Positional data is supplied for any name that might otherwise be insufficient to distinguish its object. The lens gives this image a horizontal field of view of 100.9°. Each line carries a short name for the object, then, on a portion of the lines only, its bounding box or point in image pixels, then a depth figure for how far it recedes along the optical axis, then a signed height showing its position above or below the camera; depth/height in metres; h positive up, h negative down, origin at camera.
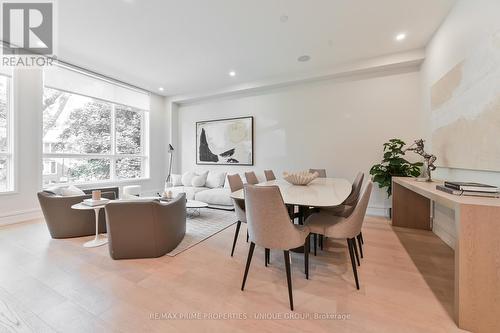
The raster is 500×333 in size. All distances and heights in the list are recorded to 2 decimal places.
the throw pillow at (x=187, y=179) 5.24 -0.37
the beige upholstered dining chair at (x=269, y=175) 3.59 -0.18
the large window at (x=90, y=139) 4.07 +0.58
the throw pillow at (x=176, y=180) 5.32 -0.40
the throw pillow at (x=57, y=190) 2.93 -0.37
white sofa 4.33 -0.55
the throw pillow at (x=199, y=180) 5.10 -0.38
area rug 2.67 -1.00
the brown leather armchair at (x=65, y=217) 2.75 -0.72
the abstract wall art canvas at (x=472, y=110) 1.81 +0.57
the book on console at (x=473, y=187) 1.54 -0.17
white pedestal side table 2.56 -0.97
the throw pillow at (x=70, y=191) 2.97 -0.40
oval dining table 1.67 -0.28
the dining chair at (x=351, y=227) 1.77 -0.54
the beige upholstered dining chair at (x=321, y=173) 3.86 -0.15
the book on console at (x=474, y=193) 1.53 -0.22
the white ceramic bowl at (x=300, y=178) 2.57 -0.16
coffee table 3.67 -0.94
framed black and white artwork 5.23 +0.63
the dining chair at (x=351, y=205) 2.34 -0.50
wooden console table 1.29 -0.64
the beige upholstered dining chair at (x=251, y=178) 3.09 -0.20
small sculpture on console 2.71 +0.09
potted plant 3.55 -0.04
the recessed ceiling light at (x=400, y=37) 3.13 +1.99
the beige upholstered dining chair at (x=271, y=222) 1.54 -0.45
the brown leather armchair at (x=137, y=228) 2.18 -0.69
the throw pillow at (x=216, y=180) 5.04 -0.37
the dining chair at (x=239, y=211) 2.27 -0.51
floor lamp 5.47 -0.16
